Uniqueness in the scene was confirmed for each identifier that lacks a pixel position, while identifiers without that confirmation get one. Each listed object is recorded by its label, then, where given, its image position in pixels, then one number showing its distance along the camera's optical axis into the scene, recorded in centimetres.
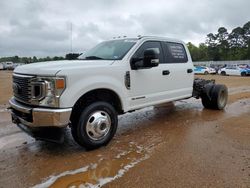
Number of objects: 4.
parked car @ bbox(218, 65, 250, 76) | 2391
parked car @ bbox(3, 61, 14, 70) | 3872
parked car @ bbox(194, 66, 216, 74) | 2713
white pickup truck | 293
